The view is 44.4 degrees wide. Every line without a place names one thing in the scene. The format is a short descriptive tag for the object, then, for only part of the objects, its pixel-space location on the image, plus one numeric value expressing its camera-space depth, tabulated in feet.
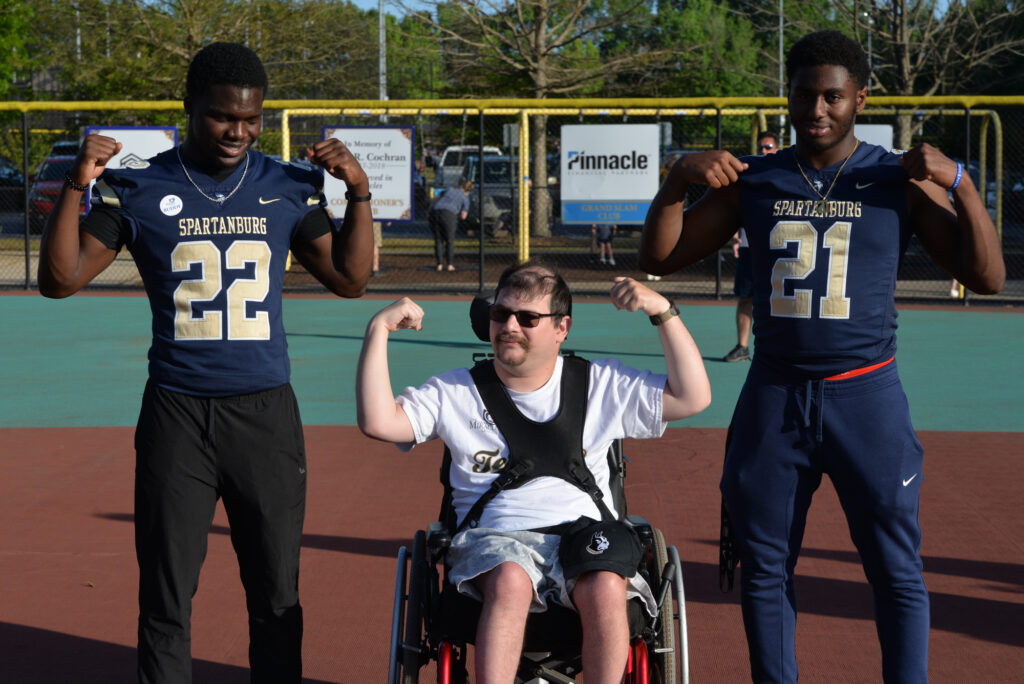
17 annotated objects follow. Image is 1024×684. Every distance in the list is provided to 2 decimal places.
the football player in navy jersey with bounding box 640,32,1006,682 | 11.14
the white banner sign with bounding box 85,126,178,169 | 52.70
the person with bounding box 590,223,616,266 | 66.23
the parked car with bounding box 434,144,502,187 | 91.91
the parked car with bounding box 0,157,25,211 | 93.62
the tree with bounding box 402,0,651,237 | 75.56
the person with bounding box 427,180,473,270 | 62.39
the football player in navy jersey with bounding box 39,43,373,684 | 10.97
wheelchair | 10.58
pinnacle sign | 51.34
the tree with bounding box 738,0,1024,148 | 67.15
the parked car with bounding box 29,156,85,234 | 77.30
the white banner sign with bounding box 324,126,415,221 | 52.75
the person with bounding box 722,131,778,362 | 32.99
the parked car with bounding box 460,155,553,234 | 78.95
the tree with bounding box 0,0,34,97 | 70.90
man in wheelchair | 11.16
